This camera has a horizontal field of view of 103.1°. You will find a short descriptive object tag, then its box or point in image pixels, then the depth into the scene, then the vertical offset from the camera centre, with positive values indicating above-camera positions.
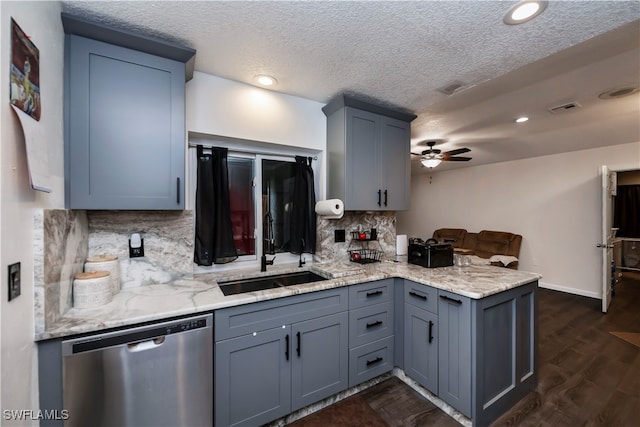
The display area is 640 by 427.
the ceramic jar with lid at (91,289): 1.30 -0.41
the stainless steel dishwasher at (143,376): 1.14 -0.80
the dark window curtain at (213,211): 2.00 +0.01
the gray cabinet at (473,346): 1.61 -0.94
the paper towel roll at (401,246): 2.90 -0.39
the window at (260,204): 2.28 +0.08
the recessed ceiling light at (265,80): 1.95 +1.04
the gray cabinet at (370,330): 1.93 -0.94
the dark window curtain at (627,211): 5.49 +0.02
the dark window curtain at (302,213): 2.45 -0.01
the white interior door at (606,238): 3.40 -0.35
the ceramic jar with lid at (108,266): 1.48 -0.32
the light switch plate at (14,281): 0.88 -0.24
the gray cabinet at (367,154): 2.28 +0.55
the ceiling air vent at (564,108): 2.60 +1.11
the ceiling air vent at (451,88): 2.03 +1.02
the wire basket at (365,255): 2.54 -0.46
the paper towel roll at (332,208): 2.22 +0.03
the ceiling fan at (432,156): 3.87 +0.86
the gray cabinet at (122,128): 1.33 +0.47
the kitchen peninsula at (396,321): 1.45 -0.75
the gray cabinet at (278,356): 1.46 -0.92
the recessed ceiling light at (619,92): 2.26 +1.10
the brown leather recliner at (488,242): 4.74 -0.60
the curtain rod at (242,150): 2.02 +0.55
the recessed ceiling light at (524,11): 1.22 +1.01
